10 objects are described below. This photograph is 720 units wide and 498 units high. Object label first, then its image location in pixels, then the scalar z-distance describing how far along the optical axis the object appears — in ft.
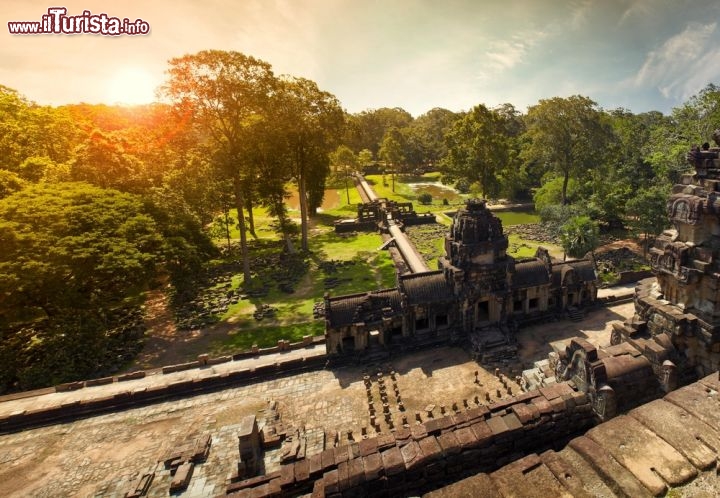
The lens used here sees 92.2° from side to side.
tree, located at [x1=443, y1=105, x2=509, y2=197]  175.21
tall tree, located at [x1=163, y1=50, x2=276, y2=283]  88.38
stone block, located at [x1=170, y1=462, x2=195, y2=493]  45.52
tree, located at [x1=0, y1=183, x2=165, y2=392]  67.77
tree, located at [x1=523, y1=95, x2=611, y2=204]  153.69
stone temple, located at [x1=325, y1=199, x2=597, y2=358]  69.77
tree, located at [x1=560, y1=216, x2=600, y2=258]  102.99
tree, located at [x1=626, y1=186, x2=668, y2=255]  106.83
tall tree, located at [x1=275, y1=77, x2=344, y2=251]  113.09
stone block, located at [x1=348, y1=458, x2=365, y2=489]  31.32
